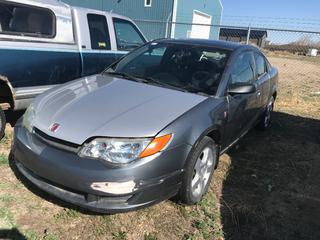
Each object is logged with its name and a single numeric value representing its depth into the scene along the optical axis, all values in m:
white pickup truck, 3.06
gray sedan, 1.93
